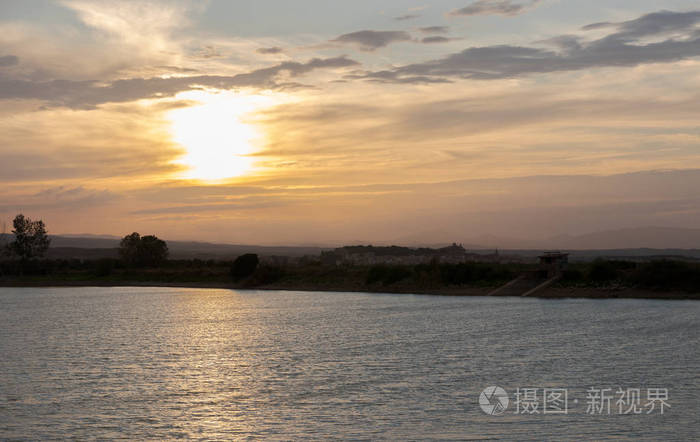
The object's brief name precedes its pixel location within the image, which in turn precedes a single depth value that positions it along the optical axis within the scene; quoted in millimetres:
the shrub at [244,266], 152000
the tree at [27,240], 177750
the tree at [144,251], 178750
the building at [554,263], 116000
